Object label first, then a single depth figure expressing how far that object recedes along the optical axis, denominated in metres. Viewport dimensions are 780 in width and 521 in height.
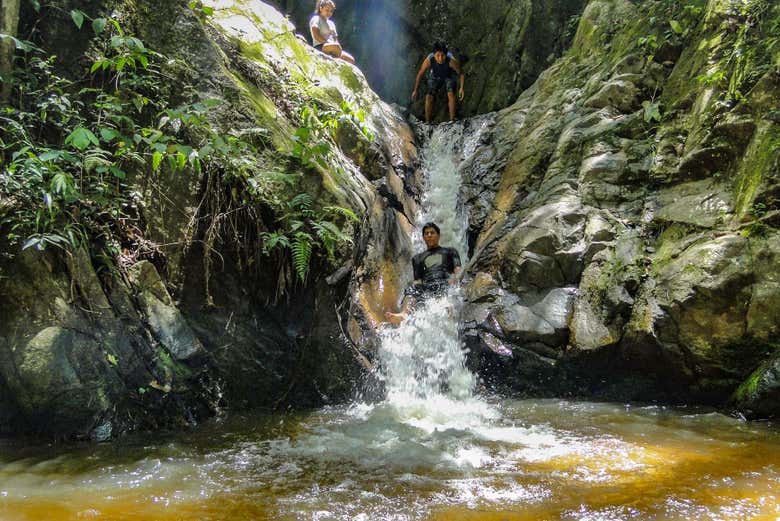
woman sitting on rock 9.09
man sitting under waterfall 6.70
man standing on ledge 11.66
